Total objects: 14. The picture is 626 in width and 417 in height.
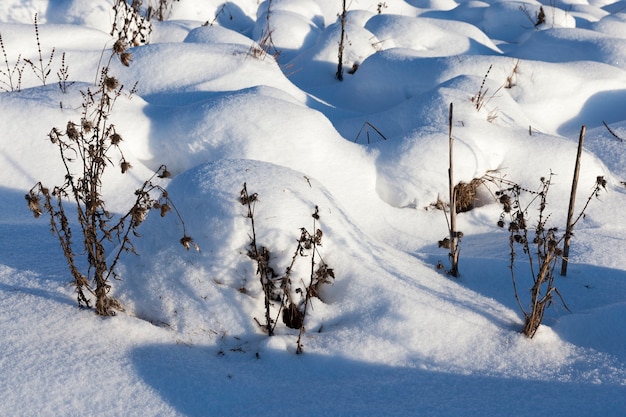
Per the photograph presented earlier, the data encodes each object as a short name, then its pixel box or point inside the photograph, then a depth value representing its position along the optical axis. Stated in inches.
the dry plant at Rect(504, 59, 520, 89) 189.9
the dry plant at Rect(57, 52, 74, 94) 136.2
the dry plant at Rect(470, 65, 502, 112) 156.9
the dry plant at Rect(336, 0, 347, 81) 203.8
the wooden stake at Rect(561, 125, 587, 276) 91.0
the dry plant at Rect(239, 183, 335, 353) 82.3
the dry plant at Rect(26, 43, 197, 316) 76.3
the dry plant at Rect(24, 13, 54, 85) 167.2
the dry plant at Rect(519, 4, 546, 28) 283.4
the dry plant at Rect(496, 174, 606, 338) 82.0
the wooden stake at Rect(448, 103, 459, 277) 97.6
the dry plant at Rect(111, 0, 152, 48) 215.9
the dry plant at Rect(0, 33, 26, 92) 164.9
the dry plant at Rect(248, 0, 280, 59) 231.8
